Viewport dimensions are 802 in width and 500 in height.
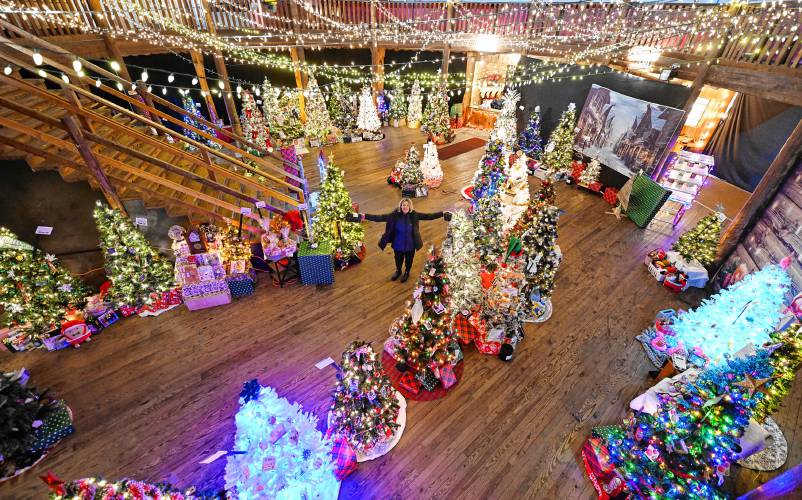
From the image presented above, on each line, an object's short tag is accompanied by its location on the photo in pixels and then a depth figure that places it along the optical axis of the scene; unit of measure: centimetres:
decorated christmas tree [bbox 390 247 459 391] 401
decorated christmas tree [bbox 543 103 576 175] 964
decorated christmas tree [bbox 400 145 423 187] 913
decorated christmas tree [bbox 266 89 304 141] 1137
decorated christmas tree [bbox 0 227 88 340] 467
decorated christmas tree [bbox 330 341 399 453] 340
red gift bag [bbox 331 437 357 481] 377
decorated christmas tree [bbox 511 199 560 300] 498
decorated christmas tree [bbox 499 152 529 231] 830
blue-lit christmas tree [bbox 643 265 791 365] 410
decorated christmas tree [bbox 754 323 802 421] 376
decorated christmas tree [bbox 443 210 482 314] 476
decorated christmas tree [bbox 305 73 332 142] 1116
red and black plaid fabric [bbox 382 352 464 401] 467
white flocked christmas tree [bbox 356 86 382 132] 1204
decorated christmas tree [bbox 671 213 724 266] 665
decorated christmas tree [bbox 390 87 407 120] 1367
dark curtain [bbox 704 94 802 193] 902
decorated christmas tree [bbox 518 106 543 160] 1130
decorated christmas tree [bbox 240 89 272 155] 1086
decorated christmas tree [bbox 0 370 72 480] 345
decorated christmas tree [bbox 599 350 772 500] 288
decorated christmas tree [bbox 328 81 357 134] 1227
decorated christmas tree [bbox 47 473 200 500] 245
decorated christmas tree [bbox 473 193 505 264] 547
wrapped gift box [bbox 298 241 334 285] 614
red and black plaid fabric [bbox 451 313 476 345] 527
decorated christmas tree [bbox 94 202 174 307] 521
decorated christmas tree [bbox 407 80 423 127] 1306
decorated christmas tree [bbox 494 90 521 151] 1008
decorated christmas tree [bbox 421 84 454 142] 1202
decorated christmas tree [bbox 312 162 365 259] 623
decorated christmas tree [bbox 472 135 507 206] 665
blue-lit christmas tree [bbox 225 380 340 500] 271
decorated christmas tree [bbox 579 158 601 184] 981
